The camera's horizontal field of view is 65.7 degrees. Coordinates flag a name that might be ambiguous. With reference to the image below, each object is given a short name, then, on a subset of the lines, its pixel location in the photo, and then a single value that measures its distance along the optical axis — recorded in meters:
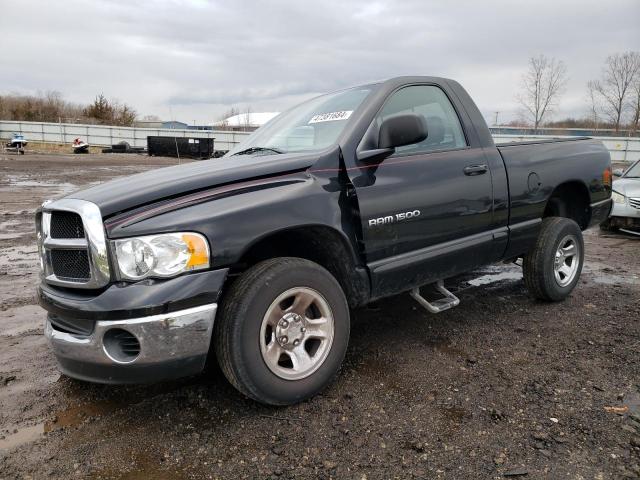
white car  8.02
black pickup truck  2.37
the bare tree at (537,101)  41.22
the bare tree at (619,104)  49.62
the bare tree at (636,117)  47.53
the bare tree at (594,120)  51.47
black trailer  32.00
